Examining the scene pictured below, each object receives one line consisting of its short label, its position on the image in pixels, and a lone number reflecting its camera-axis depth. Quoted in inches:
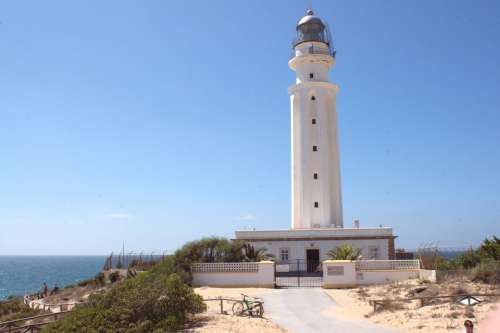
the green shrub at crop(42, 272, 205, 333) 538.3
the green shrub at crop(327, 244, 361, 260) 1001.5
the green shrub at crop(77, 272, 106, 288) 1183.3
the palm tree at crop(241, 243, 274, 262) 1024.9
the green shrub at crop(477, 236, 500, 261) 926.9
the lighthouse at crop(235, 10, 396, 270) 1193.4
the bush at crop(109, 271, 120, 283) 1176.8
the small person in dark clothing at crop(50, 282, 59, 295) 1243.5
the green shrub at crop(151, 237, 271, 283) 952.9
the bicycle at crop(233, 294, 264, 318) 631.2
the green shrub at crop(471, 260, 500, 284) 773.4
